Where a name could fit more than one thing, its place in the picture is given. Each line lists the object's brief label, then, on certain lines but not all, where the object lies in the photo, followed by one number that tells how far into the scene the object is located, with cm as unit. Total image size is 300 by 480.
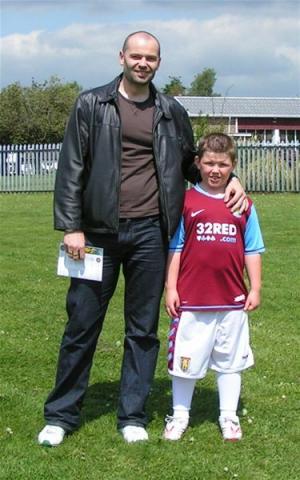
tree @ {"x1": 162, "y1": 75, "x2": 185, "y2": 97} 8406
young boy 455
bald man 436
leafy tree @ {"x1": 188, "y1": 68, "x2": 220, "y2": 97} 10462
